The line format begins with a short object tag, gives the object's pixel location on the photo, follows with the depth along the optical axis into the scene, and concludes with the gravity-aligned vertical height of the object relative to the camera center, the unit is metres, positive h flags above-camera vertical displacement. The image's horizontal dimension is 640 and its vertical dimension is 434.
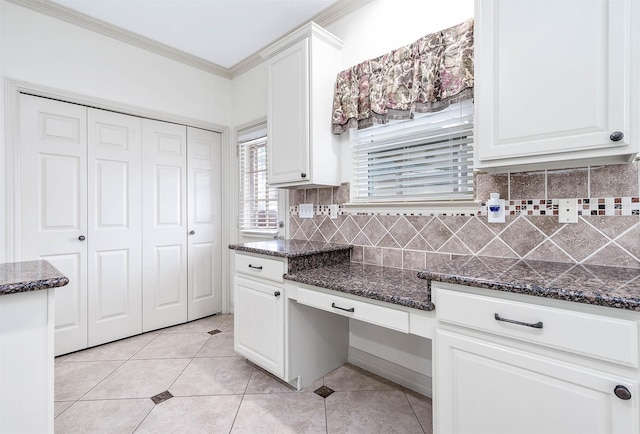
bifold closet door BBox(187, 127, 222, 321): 3.30 -0.08
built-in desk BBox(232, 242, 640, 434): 0.95 -0.45
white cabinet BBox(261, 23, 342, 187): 2.22 +0.80
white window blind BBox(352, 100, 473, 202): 1.85 +0.36
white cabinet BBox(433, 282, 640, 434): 0.96 -0.56
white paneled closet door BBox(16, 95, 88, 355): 2.36 +0.12
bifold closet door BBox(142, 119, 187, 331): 2.99 -0.09
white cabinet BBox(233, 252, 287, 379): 1.99 -0.65
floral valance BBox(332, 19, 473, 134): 1.67 +0.81
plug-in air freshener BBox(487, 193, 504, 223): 1.65 +0.04
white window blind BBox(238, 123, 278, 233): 3.17 +0.29
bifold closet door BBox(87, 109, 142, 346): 2.68 -0.11
